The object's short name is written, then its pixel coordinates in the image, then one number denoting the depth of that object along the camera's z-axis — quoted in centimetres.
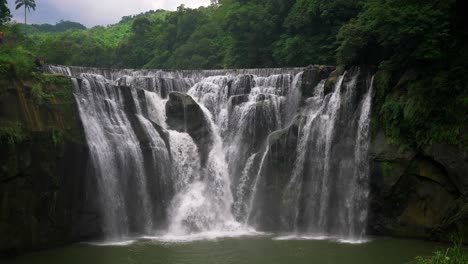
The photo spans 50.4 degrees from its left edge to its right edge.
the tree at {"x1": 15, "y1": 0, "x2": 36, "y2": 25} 7800
